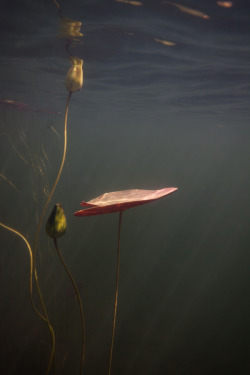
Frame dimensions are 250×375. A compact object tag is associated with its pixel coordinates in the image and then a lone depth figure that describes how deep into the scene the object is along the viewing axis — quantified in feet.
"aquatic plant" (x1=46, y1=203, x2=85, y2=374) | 2.05
